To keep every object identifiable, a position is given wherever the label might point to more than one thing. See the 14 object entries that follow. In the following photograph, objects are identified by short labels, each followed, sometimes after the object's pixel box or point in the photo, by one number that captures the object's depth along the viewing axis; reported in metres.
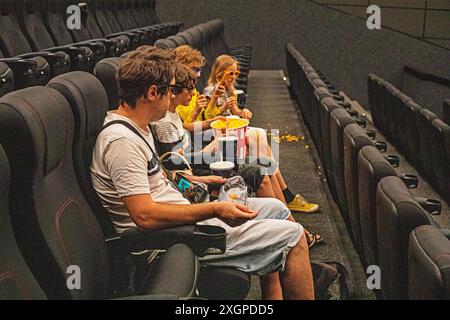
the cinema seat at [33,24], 4.62
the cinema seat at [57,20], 5.07
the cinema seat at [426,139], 3.92
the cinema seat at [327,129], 2.77
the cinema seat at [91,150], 1.64
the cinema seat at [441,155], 3.58
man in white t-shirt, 1.72
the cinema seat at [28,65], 2.63
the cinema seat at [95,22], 6.07
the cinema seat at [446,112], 4.55
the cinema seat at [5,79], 2.36
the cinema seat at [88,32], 3.92
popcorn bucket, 2.88
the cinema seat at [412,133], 4.37
